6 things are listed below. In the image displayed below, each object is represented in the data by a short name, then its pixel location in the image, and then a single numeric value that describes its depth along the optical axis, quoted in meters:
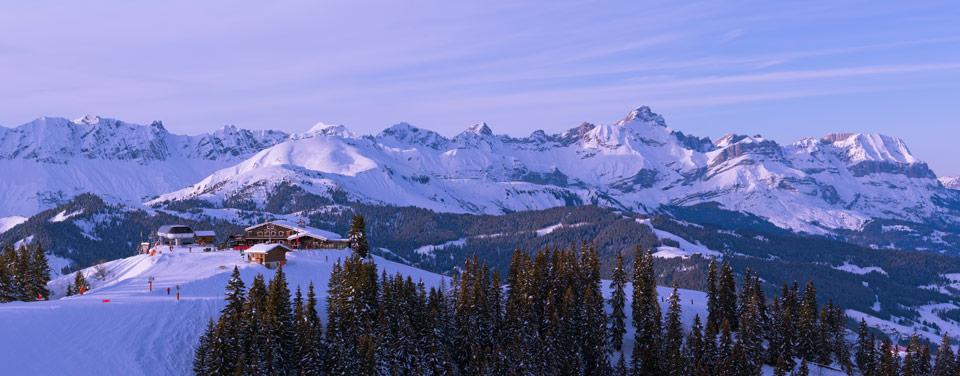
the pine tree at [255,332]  83.69
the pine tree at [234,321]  85.31
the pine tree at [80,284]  122.12
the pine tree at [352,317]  89.88
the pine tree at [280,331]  88.19
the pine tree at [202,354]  82.62
